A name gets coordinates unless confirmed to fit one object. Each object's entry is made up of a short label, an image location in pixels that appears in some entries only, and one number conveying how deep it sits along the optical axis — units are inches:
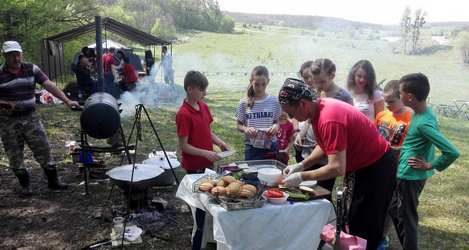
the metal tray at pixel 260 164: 125.0
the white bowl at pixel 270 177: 108.5
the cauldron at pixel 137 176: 163.2
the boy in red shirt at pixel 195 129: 134.8
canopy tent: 440.8
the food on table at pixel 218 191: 98.4
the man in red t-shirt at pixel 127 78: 439.8
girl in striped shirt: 158.2
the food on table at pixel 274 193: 100.9
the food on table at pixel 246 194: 97.0
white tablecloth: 96.7
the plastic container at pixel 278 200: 100.0
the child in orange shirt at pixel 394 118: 139.3
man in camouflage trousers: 191.0
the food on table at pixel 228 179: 104.6
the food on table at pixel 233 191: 97.0
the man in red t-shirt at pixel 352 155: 96.3
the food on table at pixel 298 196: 102.6
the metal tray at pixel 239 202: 95.8
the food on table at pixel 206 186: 104.2
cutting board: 104.3
